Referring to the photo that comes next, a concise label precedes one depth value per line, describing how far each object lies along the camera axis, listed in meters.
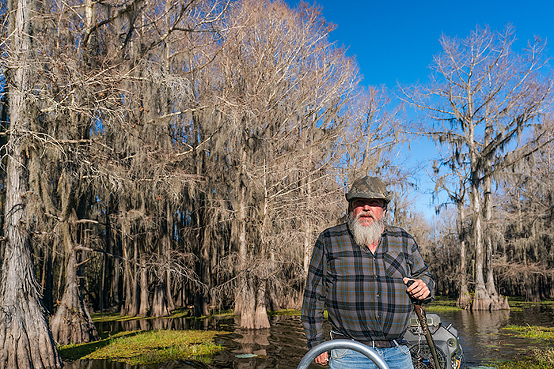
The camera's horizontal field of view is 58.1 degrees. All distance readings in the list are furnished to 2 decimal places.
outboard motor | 6.05
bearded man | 2.82
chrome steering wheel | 2.10
